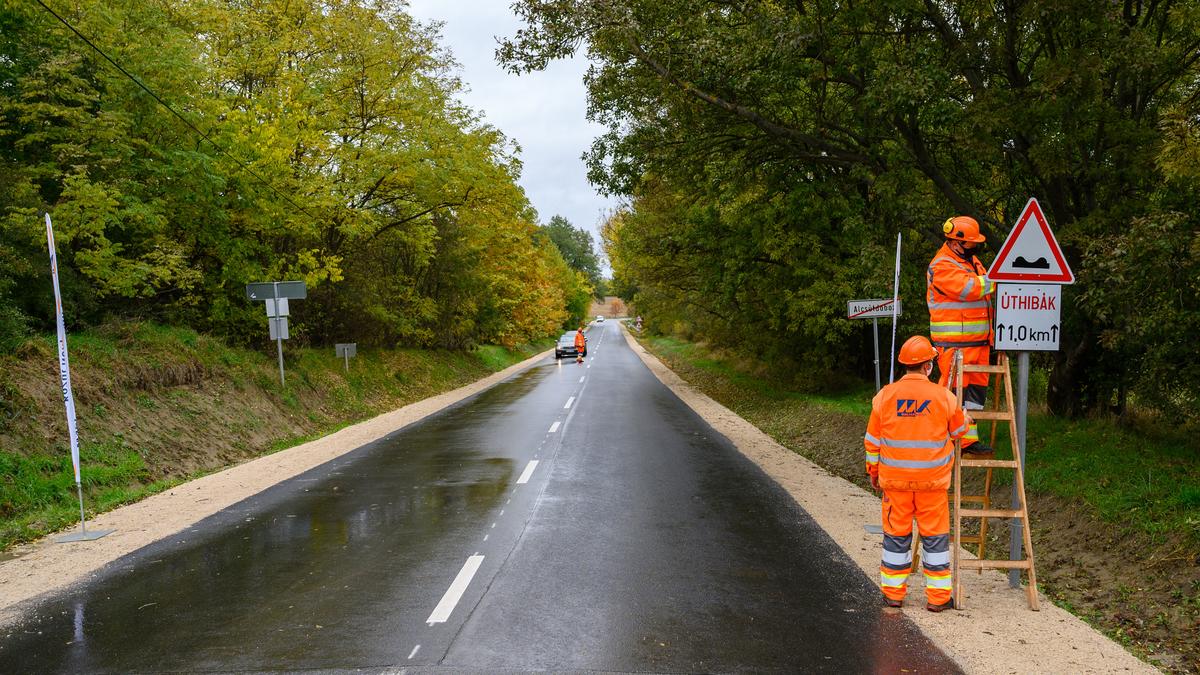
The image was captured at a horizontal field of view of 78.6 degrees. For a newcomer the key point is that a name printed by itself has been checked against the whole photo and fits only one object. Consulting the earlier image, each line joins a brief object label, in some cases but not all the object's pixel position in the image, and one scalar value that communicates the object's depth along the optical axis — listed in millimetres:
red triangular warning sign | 5543
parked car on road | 48500
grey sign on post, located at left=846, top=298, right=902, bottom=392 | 9648
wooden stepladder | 5273
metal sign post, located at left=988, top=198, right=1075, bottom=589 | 5520
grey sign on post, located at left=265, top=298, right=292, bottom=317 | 16709
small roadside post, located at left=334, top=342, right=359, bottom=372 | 22512
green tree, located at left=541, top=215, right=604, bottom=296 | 141500
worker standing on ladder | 5598
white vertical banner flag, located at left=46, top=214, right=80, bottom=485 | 7742
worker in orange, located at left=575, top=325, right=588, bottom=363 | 44531
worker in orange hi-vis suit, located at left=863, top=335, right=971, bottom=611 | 5047
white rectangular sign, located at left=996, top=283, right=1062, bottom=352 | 5504
